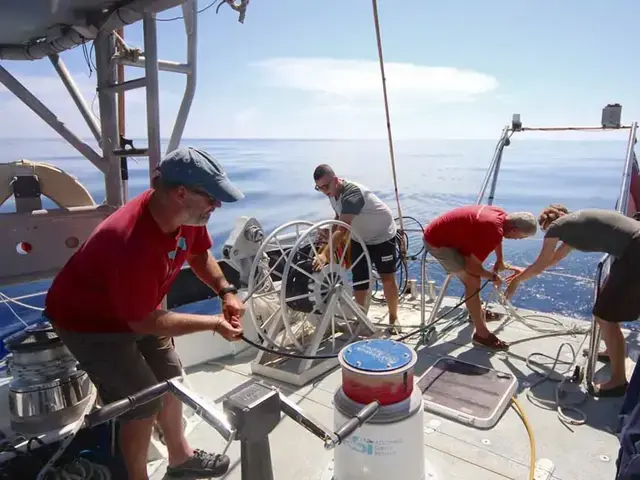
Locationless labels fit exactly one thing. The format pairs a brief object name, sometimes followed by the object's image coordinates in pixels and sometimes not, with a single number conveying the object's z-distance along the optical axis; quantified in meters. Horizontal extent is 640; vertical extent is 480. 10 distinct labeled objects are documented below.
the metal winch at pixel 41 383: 2.01
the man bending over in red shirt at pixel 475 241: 3.47
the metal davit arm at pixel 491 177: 4.06
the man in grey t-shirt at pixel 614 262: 2.85
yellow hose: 2.33
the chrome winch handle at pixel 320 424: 1.17
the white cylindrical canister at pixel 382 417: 1.90
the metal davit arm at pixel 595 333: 2.99
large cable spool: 3.25
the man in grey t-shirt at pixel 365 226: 3.85
